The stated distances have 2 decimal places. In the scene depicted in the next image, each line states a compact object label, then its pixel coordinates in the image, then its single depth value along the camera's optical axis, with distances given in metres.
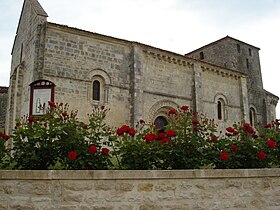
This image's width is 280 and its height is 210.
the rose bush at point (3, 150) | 4.69
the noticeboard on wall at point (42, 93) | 9.07
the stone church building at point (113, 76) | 14.37
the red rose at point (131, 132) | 4.78
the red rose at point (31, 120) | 4.96
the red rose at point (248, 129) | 5.63
